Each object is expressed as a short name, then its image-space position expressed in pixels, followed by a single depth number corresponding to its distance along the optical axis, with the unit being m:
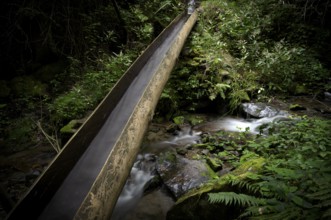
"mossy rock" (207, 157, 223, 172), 3.37
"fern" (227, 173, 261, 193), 1.91
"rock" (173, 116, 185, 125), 5.00
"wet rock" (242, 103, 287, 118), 4.81
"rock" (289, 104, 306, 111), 4.89
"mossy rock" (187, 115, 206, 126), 4.96
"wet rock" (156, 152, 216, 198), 3.18
